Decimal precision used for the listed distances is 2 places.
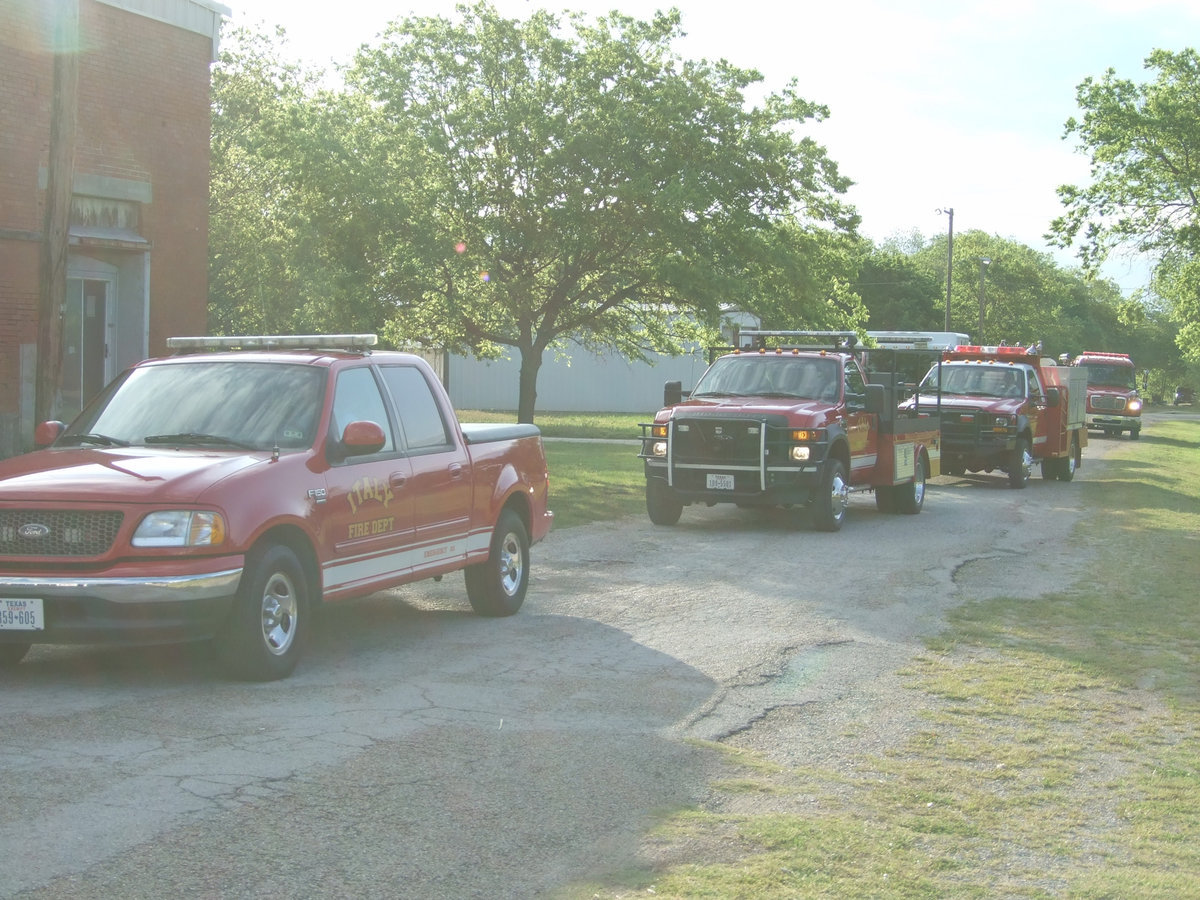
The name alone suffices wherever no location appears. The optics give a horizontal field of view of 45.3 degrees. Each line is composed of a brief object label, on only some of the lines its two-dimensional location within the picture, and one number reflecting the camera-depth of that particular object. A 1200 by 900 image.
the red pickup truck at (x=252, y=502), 7.22
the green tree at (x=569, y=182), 24.97
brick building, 18.06
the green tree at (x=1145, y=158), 31.17
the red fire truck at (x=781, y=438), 15.86
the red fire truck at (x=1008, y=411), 23.16
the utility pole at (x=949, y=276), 67.70
